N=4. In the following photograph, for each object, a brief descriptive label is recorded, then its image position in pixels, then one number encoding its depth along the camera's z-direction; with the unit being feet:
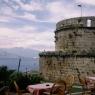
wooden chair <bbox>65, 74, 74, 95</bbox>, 14.46
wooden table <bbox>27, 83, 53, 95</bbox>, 13.76
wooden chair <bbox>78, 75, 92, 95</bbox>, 15.93
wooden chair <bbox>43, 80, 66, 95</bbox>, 13.52
